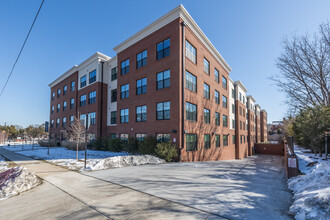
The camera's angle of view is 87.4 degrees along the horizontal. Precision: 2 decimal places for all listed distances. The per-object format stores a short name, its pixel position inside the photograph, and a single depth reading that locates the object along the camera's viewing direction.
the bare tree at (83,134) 15.89
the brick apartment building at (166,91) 16.20
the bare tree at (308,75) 16.20
